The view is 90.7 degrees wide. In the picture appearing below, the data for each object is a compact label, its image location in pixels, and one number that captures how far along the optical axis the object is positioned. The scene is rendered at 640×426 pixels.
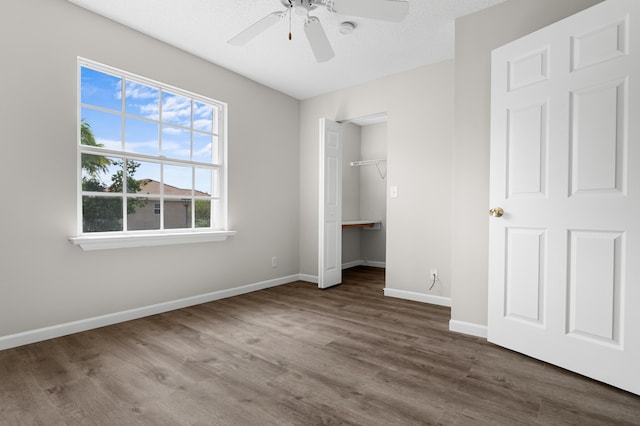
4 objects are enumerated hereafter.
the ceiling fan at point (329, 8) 1.84
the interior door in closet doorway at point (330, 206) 4.12
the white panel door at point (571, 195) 1.73
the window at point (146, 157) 2.72
